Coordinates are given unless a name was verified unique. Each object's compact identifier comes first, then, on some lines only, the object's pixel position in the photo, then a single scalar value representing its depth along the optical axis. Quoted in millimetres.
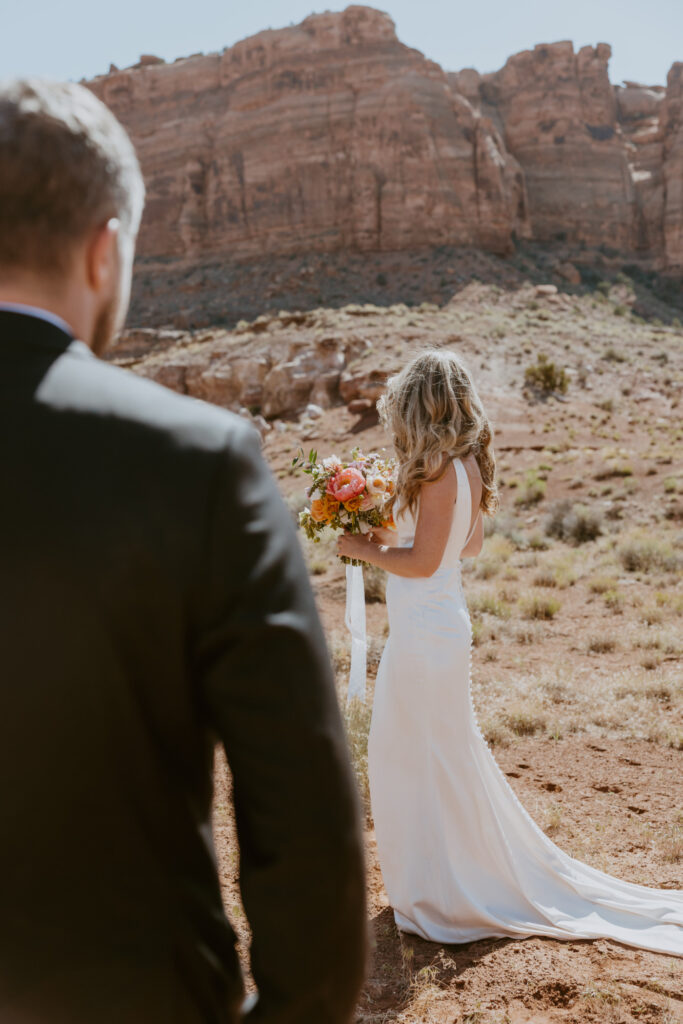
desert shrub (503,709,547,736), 6684
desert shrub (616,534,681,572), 11742
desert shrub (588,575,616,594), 11016
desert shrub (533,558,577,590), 11562
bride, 3580
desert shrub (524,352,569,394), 28953
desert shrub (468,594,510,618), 10180
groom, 1005
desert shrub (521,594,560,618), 10289
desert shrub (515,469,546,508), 17375
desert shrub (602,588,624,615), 10349
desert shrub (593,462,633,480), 17859
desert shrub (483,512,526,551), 14586
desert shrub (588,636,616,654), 8836
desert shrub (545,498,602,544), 14430
